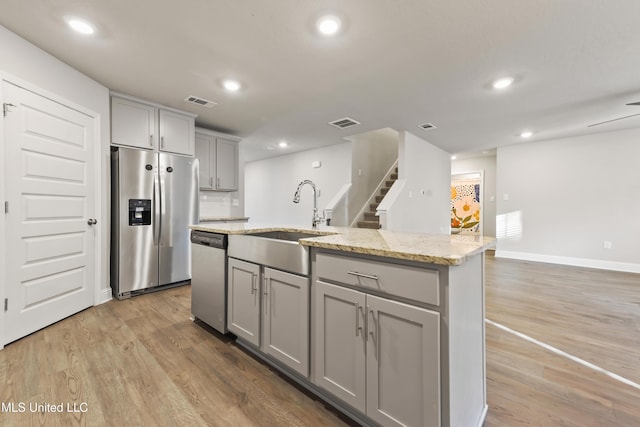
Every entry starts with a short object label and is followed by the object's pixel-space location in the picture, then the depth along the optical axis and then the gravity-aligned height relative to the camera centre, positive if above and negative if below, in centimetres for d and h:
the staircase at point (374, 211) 526 +5
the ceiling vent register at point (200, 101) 318 +138
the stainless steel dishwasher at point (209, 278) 213 -55
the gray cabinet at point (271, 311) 154 -64
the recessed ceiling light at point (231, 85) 275 +137
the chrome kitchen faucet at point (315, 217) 241 -3
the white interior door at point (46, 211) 208 +3
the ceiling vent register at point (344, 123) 395 +138
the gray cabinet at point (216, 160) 424 +89
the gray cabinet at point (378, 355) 105 -64
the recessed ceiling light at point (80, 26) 187 +136
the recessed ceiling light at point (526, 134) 459 +139
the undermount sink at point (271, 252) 155 -25
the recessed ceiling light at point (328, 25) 183 +134
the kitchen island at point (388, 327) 103 -53
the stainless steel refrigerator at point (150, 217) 301 -4
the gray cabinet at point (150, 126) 306 +110
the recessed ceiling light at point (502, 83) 265 +133
